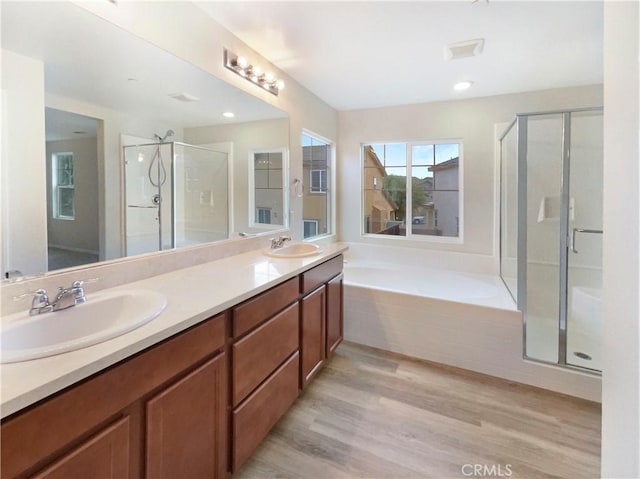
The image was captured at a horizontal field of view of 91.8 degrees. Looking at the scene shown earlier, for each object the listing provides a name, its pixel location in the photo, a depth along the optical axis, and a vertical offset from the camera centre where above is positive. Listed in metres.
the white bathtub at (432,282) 2.62 -0.60
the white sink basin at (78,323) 0.83 -0.32
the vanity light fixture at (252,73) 2.07 +1.11
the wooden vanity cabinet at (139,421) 0.69 -0.54
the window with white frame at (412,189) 3.59 +0.44
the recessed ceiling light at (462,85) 2.91 +1.33
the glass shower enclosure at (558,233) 2.29 -0.08
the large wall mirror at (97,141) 1.12 +0.39
